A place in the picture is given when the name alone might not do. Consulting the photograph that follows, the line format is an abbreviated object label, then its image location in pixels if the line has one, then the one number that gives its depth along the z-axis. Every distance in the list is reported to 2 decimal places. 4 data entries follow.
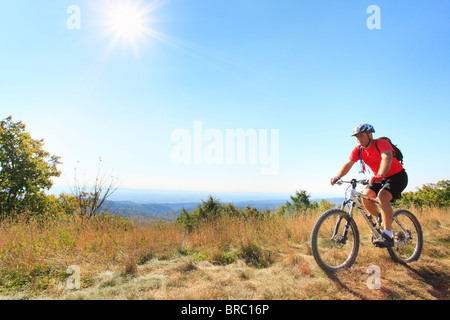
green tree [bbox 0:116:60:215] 11.89
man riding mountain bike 3.69
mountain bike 3.63
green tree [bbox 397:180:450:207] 12.54
